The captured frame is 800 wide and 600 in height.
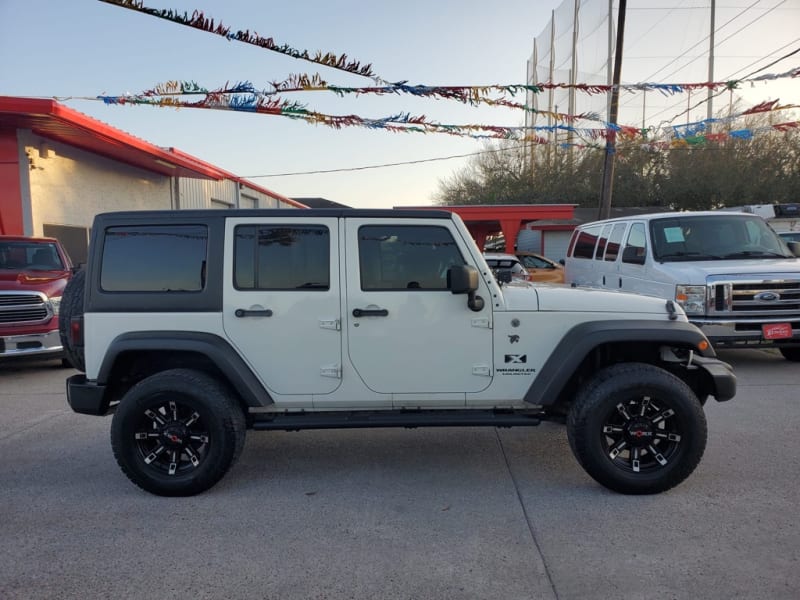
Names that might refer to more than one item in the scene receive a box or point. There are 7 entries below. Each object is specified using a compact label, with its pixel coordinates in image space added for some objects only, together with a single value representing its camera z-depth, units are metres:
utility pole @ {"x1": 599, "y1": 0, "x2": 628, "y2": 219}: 12.01
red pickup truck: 7.25
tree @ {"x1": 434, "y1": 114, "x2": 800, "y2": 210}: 25.34
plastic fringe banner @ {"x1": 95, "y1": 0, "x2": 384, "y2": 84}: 4.87
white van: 6.59
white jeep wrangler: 3.57
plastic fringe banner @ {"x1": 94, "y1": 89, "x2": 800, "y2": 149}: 6.93
